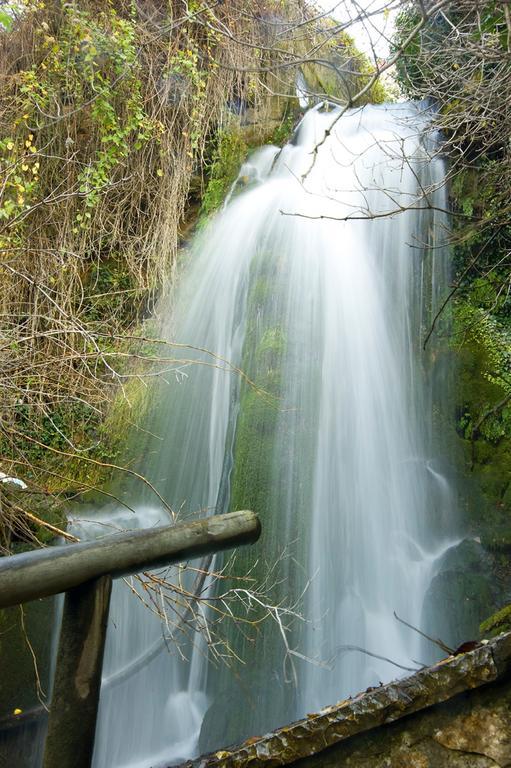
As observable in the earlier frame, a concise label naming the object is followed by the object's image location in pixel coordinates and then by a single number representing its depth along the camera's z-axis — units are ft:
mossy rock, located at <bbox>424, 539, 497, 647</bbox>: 15.57
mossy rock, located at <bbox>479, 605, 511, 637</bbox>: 10.07
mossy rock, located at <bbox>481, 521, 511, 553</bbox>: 16.26
